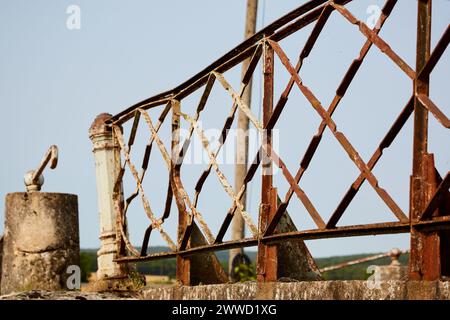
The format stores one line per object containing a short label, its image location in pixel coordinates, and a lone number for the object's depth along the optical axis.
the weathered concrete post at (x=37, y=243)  12.80
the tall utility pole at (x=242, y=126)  26.83
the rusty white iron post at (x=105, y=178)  12.87
